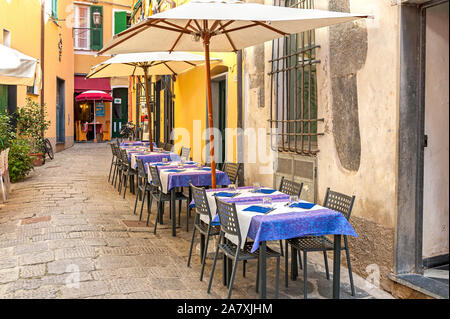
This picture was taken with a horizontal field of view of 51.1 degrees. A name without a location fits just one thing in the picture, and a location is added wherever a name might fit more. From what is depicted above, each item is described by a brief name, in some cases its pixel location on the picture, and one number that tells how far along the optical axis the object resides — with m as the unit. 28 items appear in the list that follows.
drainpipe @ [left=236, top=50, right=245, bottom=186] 8.03
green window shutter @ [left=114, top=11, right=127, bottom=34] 23.52
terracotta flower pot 12.74
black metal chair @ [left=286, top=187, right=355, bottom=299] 4.11
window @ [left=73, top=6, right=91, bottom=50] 24.17
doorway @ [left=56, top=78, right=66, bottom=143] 18.53
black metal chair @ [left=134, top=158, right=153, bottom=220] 7.28
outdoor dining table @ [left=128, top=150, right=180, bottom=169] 8.96
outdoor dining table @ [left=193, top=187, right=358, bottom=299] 3.65
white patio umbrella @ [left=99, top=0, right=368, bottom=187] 4.23
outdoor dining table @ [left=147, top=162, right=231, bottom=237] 6.30
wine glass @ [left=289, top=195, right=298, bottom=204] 4.37
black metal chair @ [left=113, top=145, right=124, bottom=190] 10.03
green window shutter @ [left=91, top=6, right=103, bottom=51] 24.48
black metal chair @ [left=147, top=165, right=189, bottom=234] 6.52
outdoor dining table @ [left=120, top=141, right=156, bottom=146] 12.34
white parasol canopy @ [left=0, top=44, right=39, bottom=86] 6.69
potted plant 11.75
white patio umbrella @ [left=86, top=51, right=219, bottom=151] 8.16
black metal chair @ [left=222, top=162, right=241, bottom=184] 6.75
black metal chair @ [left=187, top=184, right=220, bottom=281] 4.55
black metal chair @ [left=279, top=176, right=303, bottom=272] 5.05
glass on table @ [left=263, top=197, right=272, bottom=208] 4.22
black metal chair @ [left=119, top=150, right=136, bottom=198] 9.22
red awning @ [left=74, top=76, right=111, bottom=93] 24.64
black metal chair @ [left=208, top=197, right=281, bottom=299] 3.79
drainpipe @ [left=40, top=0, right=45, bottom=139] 14.46
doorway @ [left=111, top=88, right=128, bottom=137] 27.18
